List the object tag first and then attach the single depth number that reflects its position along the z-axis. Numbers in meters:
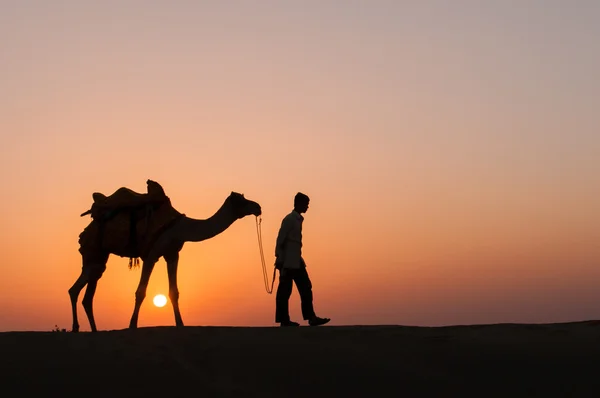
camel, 17.03
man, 15.90
